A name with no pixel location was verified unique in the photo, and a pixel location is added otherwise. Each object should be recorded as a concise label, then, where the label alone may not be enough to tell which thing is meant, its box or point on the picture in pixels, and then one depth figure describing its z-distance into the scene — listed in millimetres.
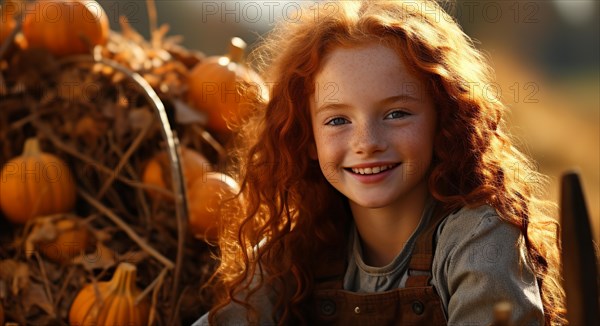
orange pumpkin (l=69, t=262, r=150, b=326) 4633
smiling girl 3774
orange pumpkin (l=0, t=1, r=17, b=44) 5572
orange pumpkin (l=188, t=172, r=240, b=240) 5118
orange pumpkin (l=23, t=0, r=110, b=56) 5623
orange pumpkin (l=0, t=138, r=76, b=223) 5111
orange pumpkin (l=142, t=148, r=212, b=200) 5270
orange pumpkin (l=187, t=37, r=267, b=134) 5658
